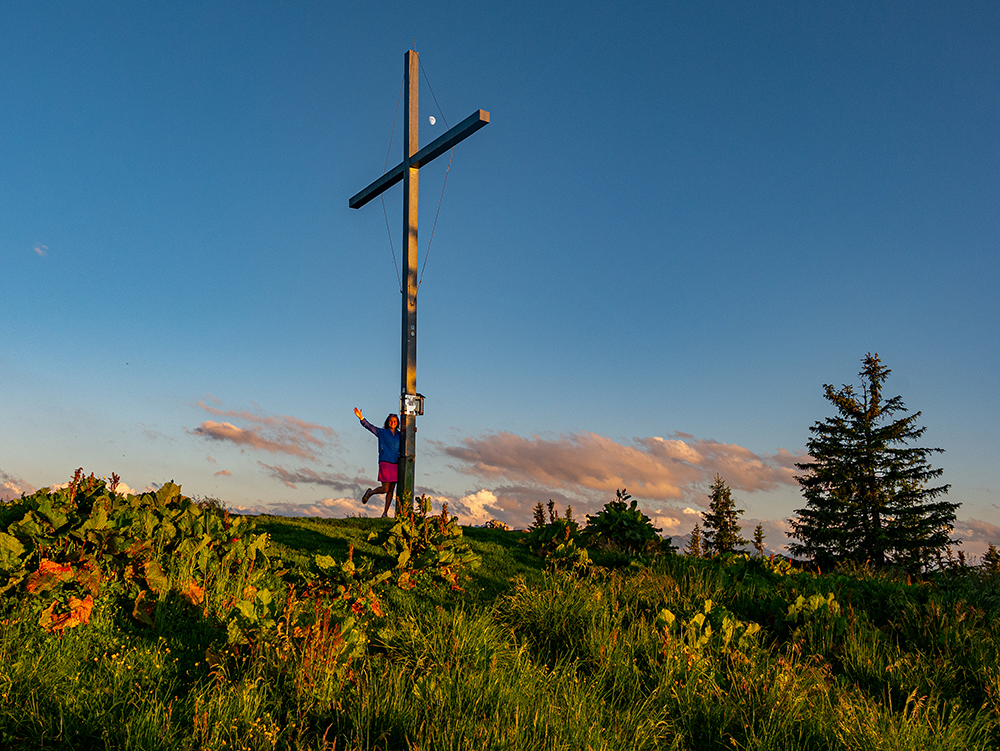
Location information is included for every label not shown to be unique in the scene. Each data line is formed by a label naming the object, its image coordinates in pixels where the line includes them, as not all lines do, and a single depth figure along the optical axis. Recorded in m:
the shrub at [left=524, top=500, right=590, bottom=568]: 8.54
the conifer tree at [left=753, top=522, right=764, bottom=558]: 44.02
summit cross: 11.20
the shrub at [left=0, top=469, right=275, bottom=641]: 5.71
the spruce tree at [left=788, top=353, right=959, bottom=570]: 25.97
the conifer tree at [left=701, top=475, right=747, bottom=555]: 39.97
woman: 12.49
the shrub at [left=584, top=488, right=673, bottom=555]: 9.93
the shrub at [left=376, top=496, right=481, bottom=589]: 7.32
